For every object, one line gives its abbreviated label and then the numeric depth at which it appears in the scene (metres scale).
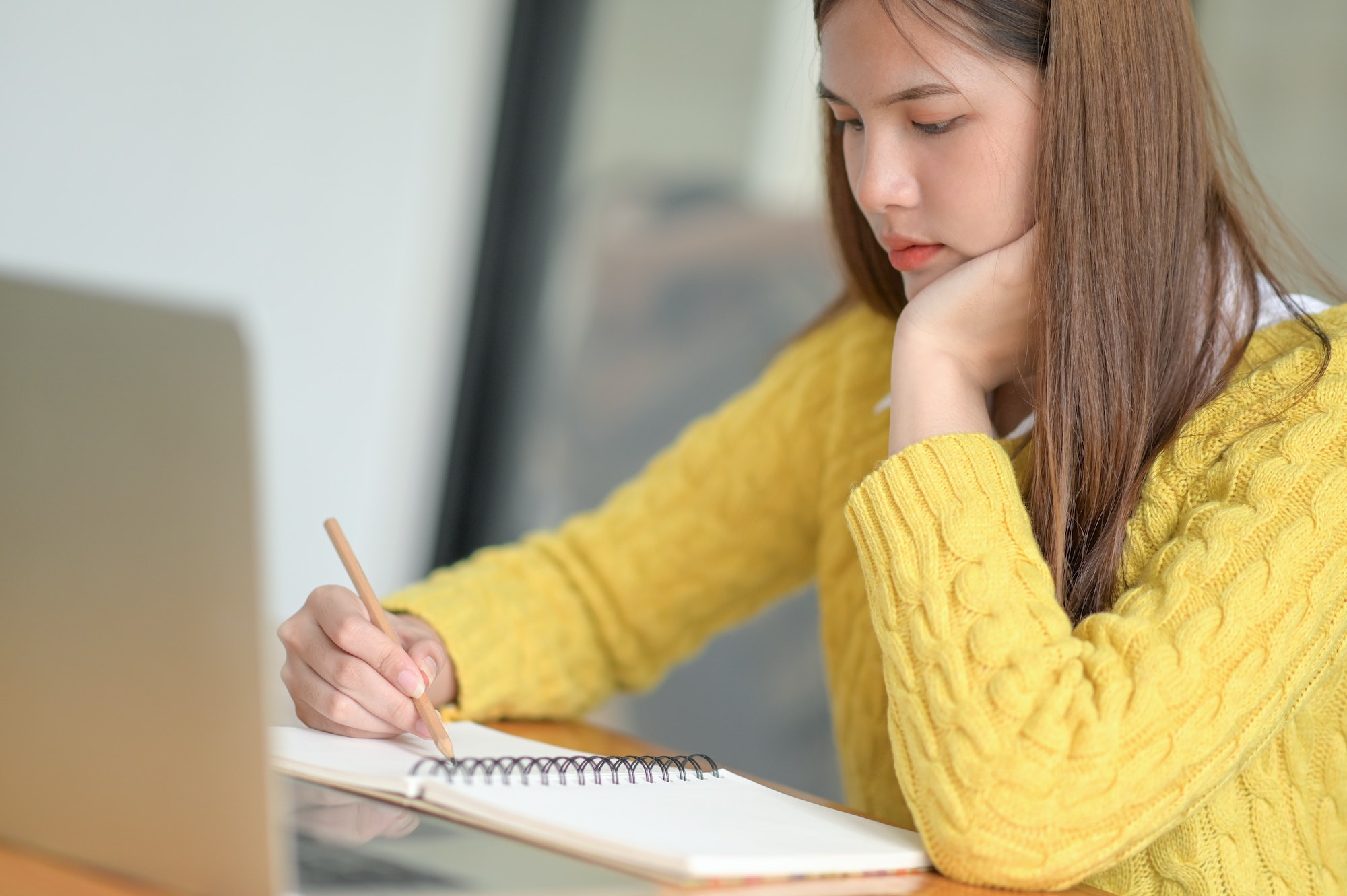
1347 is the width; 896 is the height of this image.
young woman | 1.66
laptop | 1.45
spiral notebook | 1.58
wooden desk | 1.50
